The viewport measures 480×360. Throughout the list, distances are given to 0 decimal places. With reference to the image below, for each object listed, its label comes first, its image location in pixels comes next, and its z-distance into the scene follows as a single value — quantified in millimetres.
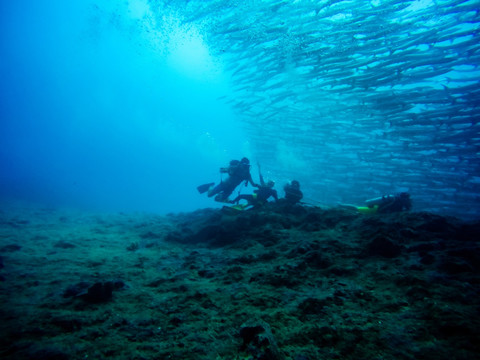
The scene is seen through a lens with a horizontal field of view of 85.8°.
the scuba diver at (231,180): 8750
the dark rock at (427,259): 2901
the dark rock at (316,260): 3166
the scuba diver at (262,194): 7578
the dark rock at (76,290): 3002
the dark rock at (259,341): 1782
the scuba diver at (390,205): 6152
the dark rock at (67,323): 2291
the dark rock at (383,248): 3238
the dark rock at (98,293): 2799
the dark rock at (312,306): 2290
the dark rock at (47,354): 1865
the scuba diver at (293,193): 7073
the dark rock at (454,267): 2654
